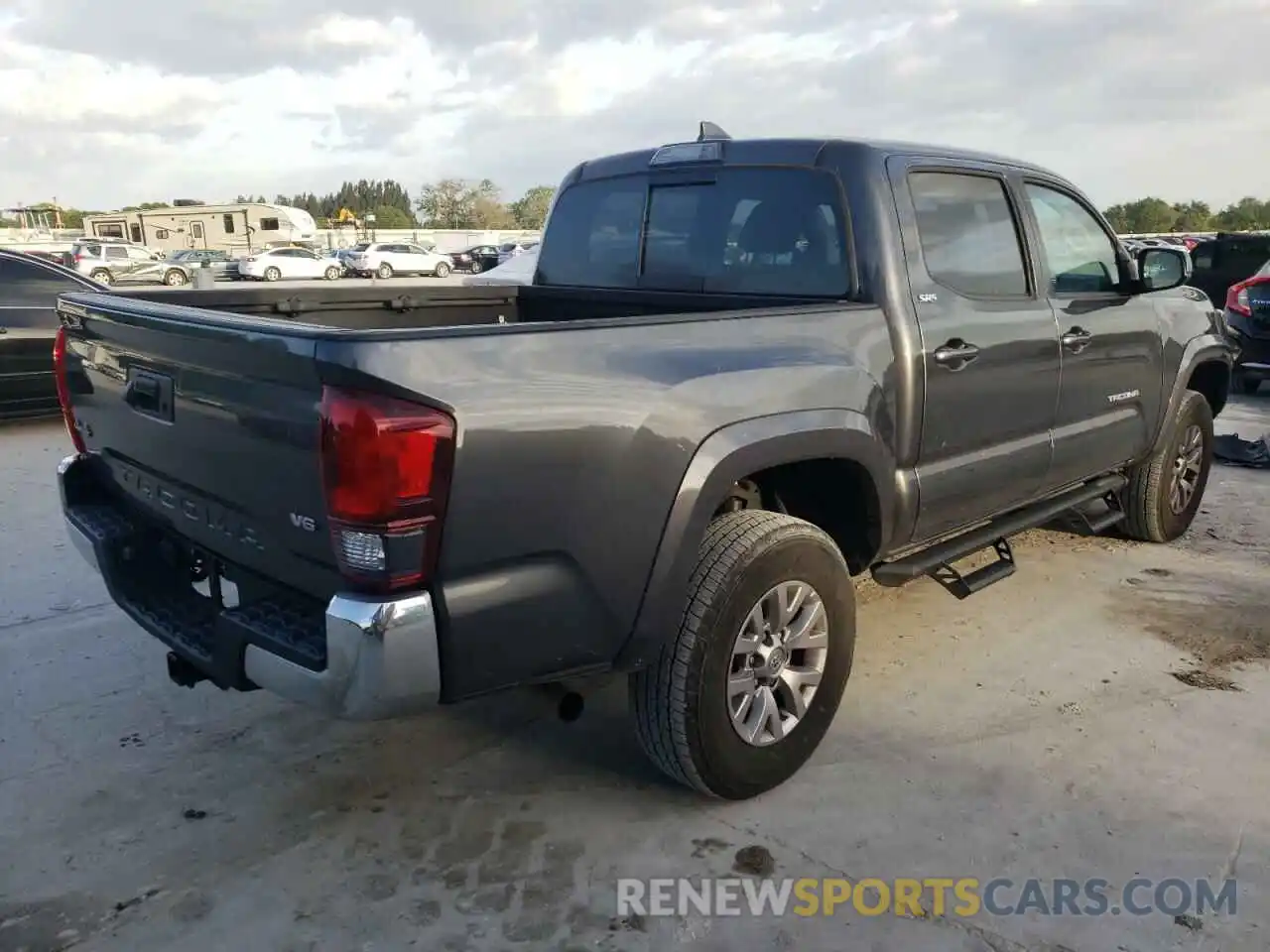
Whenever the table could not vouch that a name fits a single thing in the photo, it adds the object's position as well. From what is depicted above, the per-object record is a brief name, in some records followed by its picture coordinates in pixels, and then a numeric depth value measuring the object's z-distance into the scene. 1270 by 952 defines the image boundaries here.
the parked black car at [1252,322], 9.73
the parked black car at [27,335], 8.17
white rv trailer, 61.66
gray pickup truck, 2.24
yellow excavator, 67.31
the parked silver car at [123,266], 34.44
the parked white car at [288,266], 39.19
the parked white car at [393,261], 42.94
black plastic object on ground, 7.48
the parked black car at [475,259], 46.34
